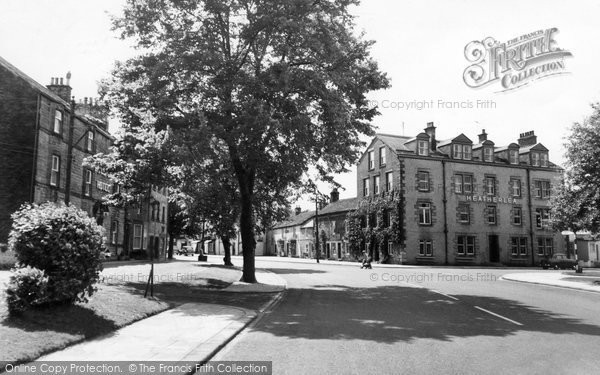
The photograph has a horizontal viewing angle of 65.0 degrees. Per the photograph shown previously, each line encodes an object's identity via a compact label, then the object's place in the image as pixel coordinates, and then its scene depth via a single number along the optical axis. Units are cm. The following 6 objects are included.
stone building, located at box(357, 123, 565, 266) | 4797
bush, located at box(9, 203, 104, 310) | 924
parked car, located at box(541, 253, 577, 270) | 4447
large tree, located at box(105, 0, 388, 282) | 1739
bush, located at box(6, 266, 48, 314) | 862
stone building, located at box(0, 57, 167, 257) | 2725
